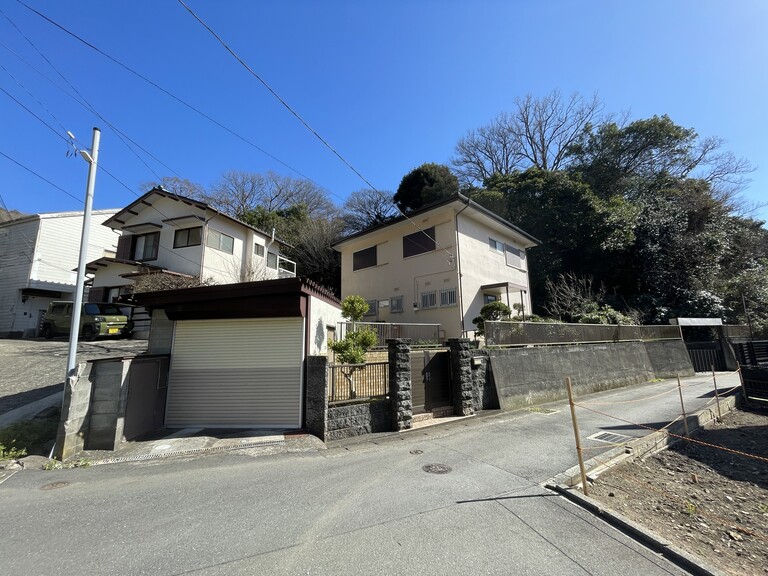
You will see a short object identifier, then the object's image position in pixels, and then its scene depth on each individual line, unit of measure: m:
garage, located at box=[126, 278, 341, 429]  7.97
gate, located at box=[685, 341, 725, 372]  18.77
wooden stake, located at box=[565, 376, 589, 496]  4.56
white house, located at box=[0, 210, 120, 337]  21.66
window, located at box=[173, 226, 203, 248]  19.52
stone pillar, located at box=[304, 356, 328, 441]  7.37
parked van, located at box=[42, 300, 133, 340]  15.66
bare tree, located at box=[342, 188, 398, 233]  32.47
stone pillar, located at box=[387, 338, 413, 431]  8.21
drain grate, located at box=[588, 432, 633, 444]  6.90
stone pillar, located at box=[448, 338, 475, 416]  9.41
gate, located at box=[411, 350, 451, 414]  9.03
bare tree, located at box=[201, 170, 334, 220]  31.47
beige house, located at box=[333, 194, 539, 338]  16.61
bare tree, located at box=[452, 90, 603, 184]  31.59
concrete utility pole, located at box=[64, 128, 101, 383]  6.60
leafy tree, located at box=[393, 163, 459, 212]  29.23
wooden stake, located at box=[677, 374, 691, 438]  7.36
